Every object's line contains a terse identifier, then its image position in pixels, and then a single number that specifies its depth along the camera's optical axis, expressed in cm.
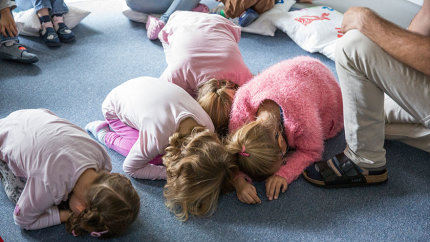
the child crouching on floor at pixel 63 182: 110
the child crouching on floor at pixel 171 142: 120
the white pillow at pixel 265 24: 232
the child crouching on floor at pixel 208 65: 148
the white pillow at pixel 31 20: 213
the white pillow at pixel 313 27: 208
